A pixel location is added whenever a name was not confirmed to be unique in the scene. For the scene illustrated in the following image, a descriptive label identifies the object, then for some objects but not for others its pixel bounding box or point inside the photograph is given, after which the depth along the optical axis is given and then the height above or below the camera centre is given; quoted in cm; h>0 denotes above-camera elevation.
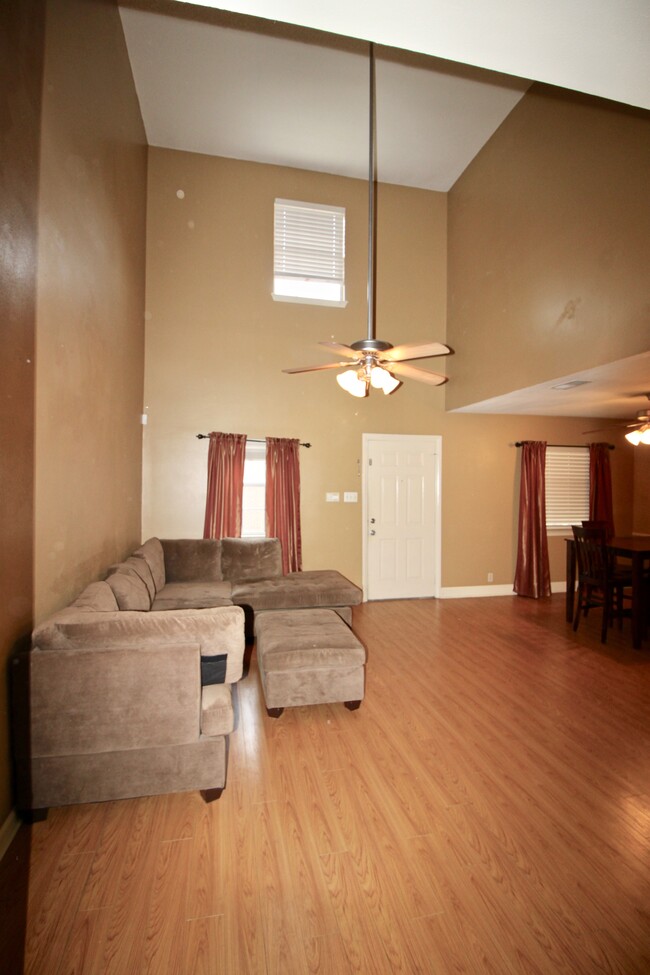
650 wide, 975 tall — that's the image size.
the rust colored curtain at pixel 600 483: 604 +19
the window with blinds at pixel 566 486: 605 +15
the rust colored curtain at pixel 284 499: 515 -6
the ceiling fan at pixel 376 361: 274 +92
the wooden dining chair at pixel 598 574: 414 -78
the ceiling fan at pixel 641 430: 454 +71
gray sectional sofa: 184 -94
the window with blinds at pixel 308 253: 532 +304
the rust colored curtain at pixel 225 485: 499 +10
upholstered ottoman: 265 -110
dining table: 396 -71
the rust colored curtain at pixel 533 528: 571 -43
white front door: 555 -28
